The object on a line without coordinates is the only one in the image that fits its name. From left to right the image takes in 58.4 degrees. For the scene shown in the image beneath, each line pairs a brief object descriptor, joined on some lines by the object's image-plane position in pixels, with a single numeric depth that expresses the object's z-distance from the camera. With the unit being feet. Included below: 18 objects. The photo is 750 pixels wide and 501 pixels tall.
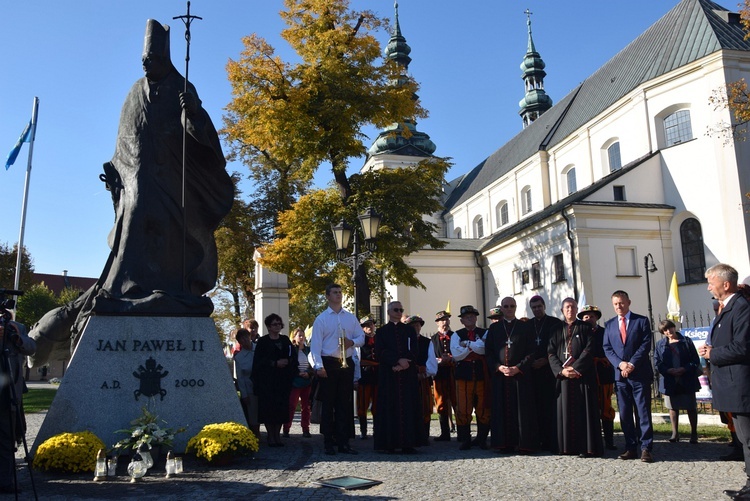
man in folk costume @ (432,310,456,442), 31.63
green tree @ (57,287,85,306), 155.51
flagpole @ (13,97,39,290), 75.51
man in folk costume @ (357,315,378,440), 34.01
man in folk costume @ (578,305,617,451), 28.19
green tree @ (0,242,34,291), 123.65
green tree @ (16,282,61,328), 159.74
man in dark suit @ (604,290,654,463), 24.08
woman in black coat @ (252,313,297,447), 28.07
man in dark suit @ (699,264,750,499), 17.49
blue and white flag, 82.84
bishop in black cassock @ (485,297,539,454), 26.40
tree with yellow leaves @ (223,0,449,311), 67.72
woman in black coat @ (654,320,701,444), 29.71
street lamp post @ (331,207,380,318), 43.93
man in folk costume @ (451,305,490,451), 29.14
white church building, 90.22
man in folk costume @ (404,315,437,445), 28.12
